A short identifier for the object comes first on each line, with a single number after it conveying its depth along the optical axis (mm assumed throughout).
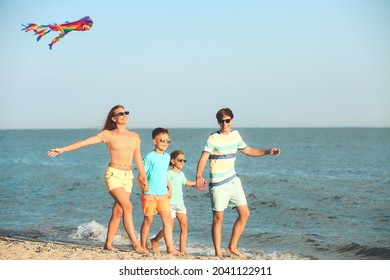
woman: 13781
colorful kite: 16159
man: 14078
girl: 15367
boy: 14398
